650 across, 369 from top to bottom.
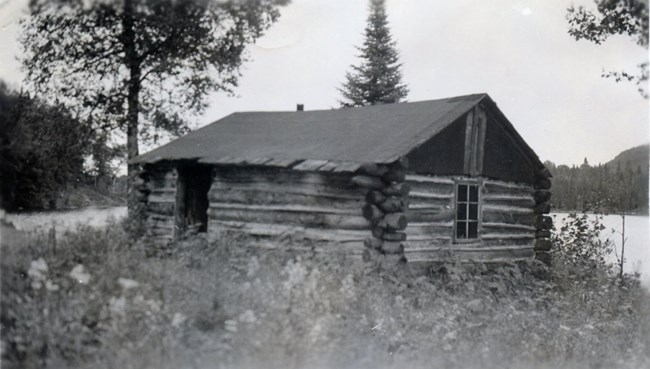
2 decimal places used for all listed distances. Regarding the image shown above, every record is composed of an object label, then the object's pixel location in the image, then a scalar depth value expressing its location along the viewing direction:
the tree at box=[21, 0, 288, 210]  12.25
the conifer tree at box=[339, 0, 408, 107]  26.97
